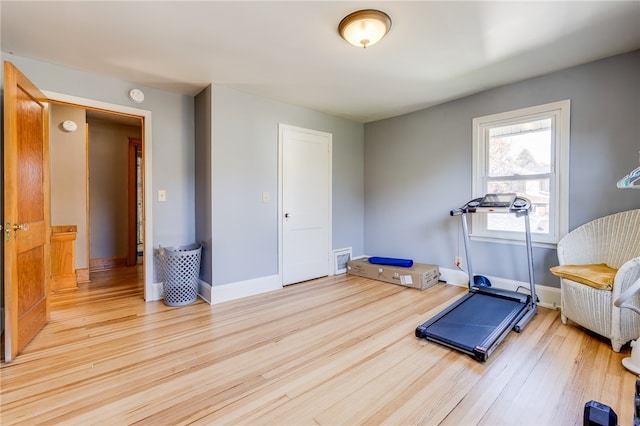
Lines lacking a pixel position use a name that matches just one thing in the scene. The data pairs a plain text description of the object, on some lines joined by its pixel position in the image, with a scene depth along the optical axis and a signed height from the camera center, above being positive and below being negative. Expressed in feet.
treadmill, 6.94 -3.03
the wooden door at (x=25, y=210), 6.42 +0.01
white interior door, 12.23 +0.31
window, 9.34 +1.56
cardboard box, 11.55 -2.73
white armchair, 6.60 -1.51
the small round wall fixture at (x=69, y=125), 12.16 +3.60
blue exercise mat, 12.50 -2.32
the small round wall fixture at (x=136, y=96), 9.74 +3.91
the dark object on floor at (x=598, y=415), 3.94 -2.86
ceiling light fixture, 6.27 +4.18
